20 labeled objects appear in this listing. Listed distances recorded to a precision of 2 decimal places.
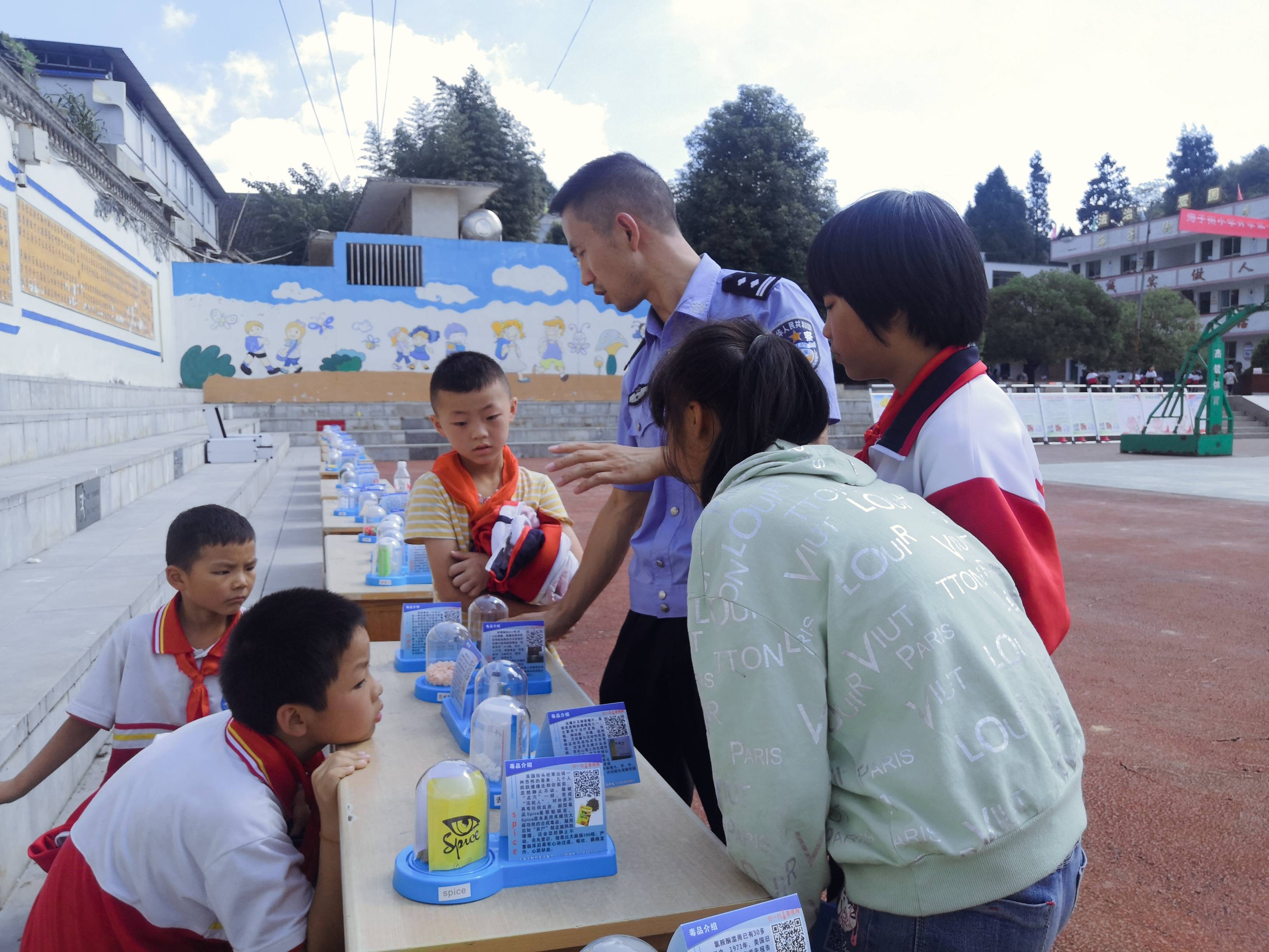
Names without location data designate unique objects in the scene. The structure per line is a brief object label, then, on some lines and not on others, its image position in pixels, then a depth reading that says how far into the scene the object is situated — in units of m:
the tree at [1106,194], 61.16
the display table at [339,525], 5.02
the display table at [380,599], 3.47
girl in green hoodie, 1.03
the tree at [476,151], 30.67
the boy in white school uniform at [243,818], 1.41
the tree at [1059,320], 34.84
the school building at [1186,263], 39.75
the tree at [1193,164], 54.41
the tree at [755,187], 28.38
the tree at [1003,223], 54.53
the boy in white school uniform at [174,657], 2.21
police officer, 1.99
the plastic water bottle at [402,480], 6.07
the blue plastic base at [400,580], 3.61
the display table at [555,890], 1.12
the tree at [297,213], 33.69
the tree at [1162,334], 36.09
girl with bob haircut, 1.25
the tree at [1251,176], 50.09
